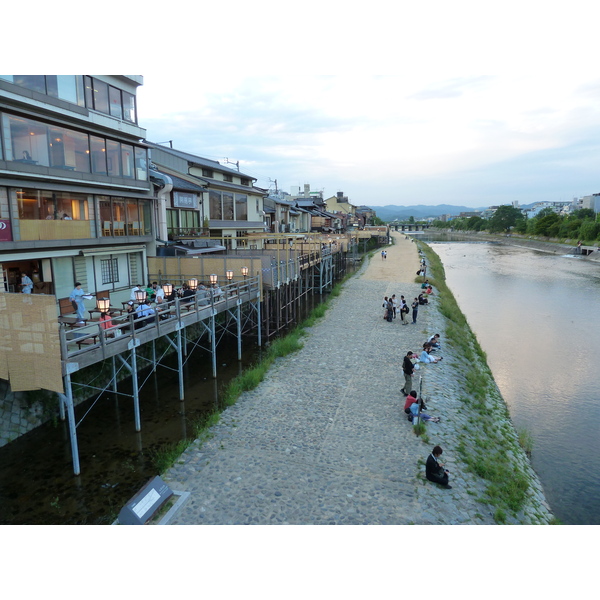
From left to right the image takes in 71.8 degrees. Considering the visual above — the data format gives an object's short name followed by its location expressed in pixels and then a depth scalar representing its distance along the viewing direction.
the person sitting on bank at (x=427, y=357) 16.95
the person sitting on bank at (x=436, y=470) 9.20
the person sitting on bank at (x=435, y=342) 18.63
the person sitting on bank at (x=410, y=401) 12.17
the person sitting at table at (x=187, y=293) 16.98
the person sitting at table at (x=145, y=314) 13.45
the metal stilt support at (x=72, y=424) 9.94
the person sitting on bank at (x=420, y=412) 11.93
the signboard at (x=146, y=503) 7.37
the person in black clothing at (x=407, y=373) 13.30
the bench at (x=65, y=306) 15.38
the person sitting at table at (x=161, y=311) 13.53
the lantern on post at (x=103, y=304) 12.19
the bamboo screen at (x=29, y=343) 9.32
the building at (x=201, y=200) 23.94
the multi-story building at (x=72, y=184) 13.34
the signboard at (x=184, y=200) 24.03
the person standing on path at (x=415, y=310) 22.92
